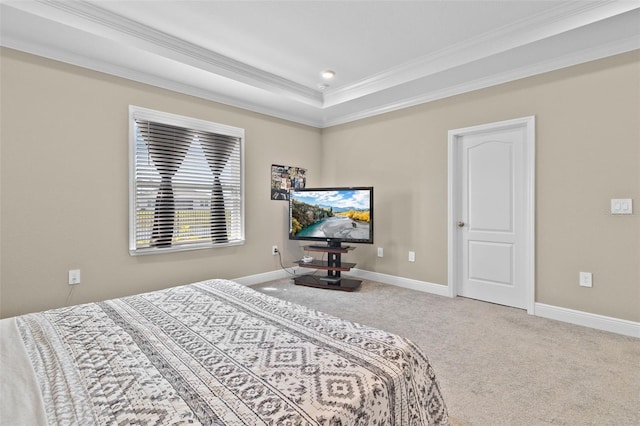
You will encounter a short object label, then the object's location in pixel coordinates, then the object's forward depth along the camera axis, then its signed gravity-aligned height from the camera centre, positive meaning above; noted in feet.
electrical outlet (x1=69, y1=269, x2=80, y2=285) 9.44 -1.83
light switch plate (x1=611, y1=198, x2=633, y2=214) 8.78 +0.27
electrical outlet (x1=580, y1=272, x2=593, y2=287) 9.41 -1.91
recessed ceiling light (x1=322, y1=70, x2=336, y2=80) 11.91 +5.40
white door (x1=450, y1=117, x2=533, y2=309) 10.88 +0.11
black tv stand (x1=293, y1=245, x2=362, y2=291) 13.32 -2.69
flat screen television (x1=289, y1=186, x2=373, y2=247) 13.17 +0.01
